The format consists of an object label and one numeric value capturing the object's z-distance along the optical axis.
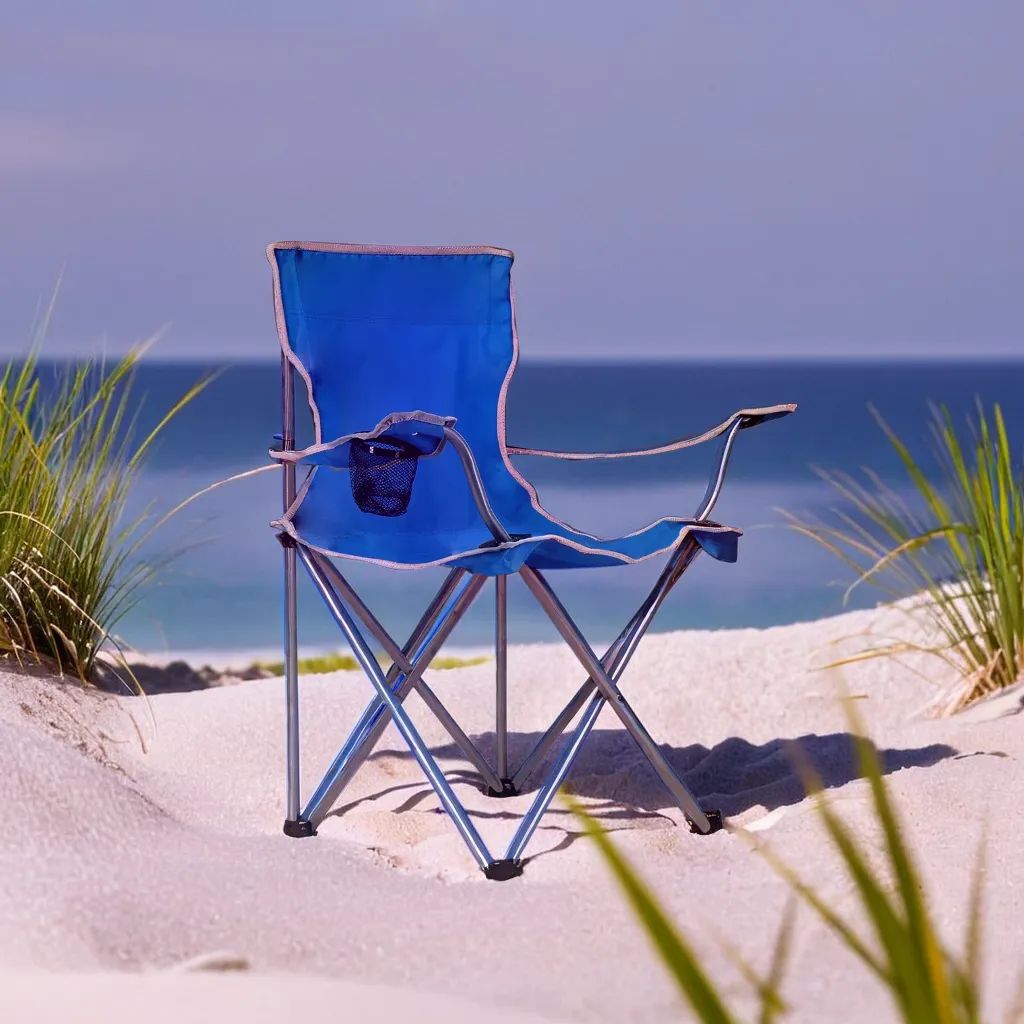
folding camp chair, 4.95
